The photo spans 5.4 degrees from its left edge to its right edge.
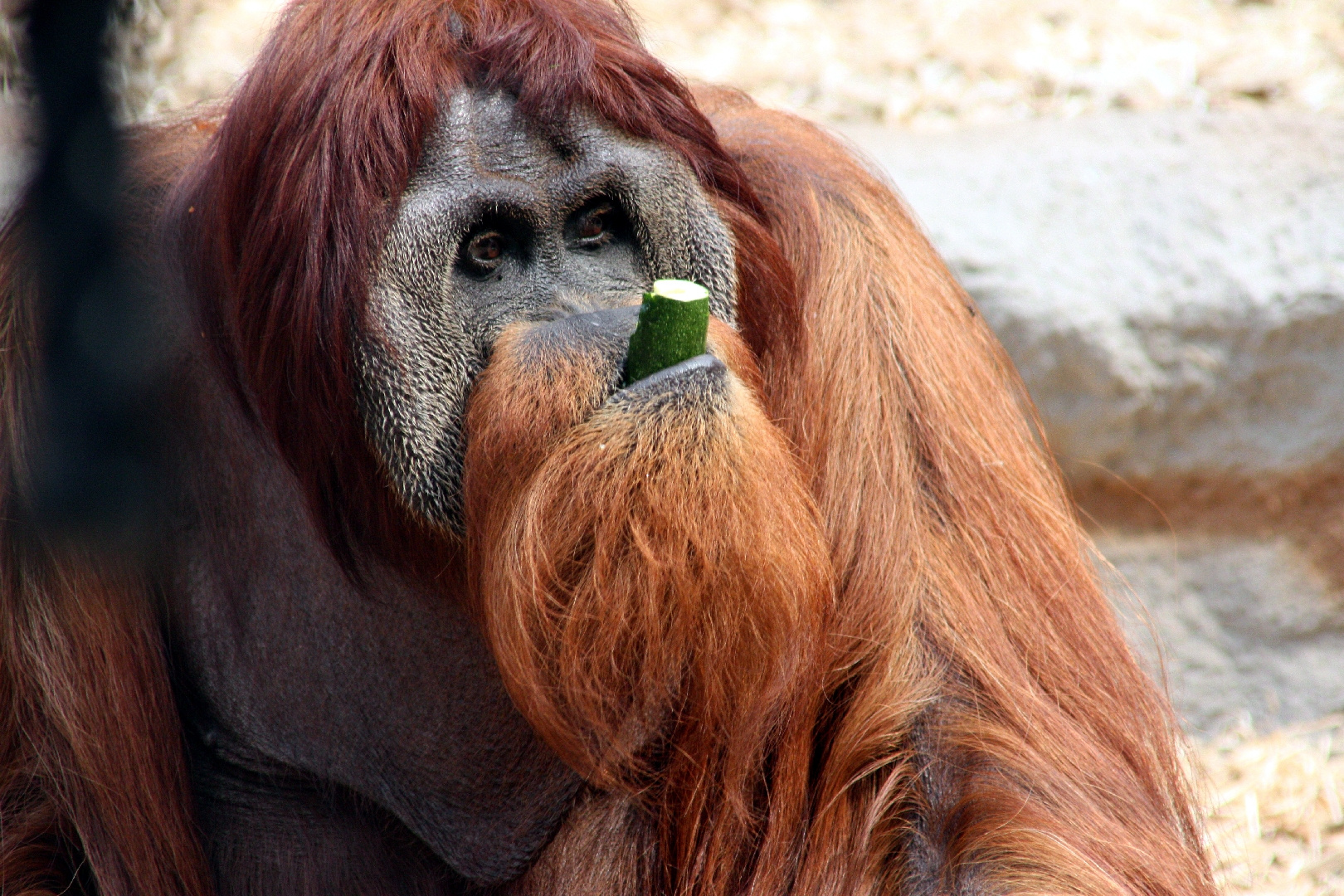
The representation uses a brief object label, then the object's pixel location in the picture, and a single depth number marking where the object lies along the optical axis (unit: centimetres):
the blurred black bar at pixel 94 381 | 889
